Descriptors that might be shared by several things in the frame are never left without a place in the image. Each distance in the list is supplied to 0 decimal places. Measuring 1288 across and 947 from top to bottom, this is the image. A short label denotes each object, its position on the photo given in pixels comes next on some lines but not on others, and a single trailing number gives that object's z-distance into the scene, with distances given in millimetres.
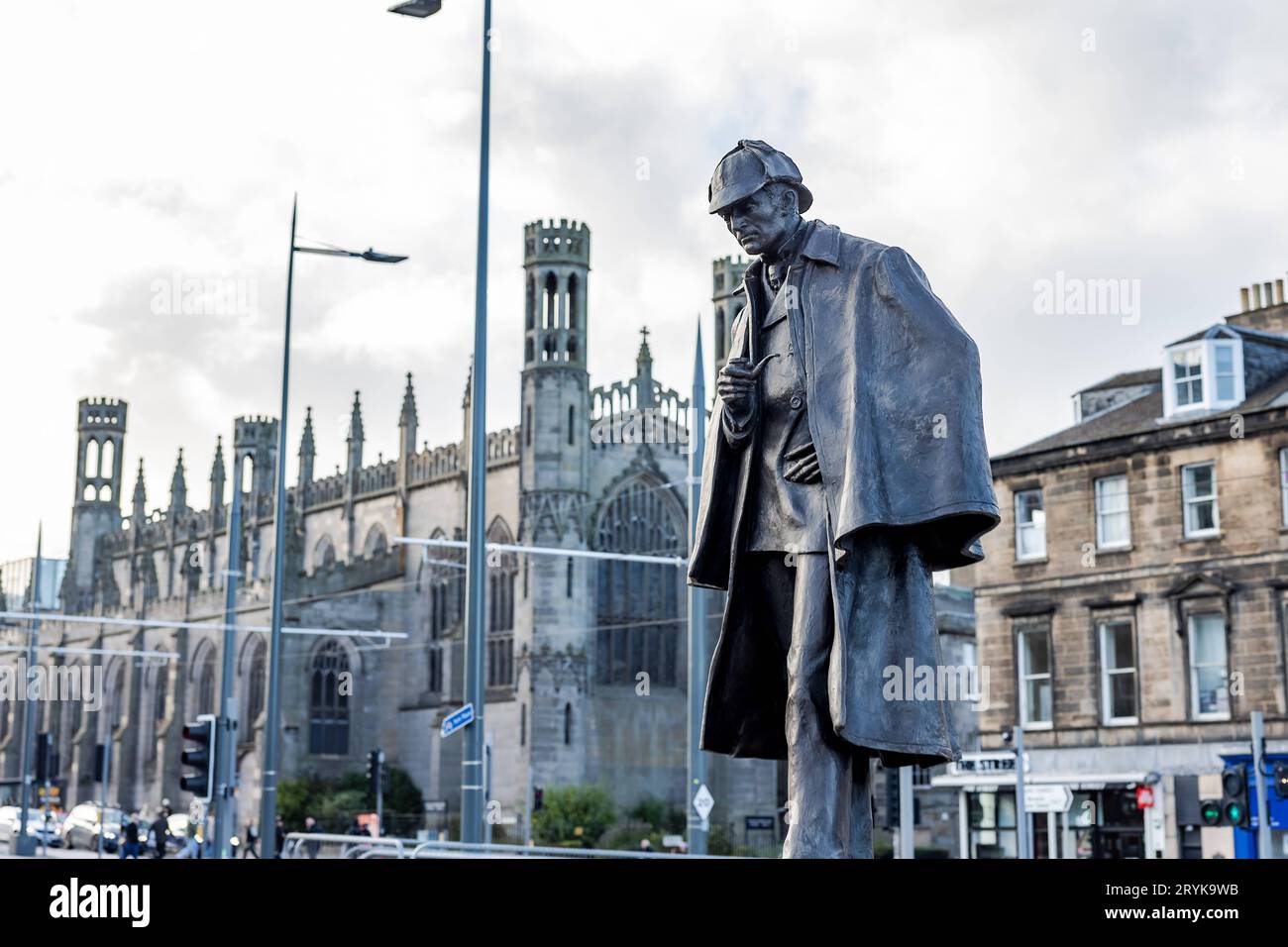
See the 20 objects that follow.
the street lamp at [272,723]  29000
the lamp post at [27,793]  41250
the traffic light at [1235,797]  21219
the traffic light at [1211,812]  21531
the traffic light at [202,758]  25328
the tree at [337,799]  60475
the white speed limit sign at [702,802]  27203
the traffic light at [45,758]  39562
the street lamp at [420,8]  19562
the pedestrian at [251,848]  41244
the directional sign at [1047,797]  35781
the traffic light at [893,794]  26031
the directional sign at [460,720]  19531
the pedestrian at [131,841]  35719
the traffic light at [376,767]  43219
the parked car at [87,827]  46469
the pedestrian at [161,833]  37366
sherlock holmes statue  5445
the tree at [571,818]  53531
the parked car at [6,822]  49750
